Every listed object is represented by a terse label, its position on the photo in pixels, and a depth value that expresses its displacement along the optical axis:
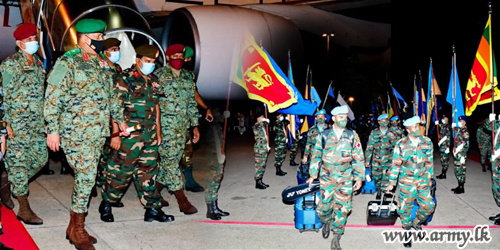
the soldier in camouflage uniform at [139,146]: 4.90
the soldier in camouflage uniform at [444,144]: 8.94
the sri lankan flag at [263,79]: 6.05
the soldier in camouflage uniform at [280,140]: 9.09
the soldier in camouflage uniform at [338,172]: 4.60
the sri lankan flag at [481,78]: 6.77
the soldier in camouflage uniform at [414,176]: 4.87
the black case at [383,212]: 5.23
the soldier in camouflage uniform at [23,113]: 4.93
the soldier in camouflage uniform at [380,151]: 7.43
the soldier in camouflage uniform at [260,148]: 7.62
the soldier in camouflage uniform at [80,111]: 4.01
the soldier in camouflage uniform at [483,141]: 9.70
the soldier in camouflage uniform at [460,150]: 7.58
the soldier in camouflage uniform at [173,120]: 5.56
